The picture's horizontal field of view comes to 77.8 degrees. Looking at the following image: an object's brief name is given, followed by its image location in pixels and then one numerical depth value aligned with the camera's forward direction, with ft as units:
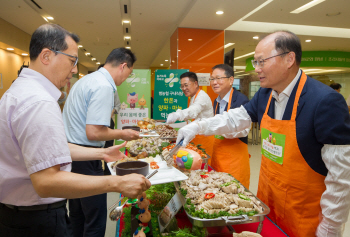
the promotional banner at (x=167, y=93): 15.98
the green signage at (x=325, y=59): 32.19
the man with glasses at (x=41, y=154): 2.74
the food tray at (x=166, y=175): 3.68
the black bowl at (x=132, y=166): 3.62
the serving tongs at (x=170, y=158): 4.74
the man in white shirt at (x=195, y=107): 10.36
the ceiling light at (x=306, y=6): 15.89
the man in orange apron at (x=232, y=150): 7.88
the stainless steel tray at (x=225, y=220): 3.10
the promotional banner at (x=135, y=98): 14.69
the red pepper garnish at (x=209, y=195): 3.70
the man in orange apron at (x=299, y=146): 3.85
